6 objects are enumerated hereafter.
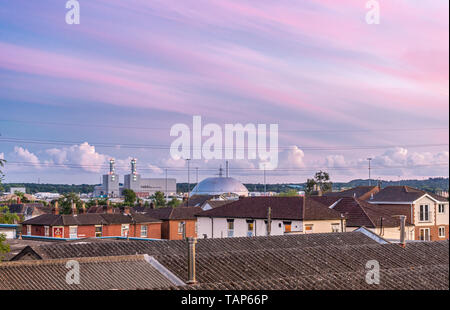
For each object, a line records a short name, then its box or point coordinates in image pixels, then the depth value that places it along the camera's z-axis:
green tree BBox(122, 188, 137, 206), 119.12
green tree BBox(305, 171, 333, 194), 114.62
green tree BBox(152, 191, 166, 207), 134.60
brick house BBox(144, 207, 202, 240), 73.62
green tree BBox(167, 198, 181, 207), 131.18
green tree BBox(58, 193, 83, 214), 90.06
